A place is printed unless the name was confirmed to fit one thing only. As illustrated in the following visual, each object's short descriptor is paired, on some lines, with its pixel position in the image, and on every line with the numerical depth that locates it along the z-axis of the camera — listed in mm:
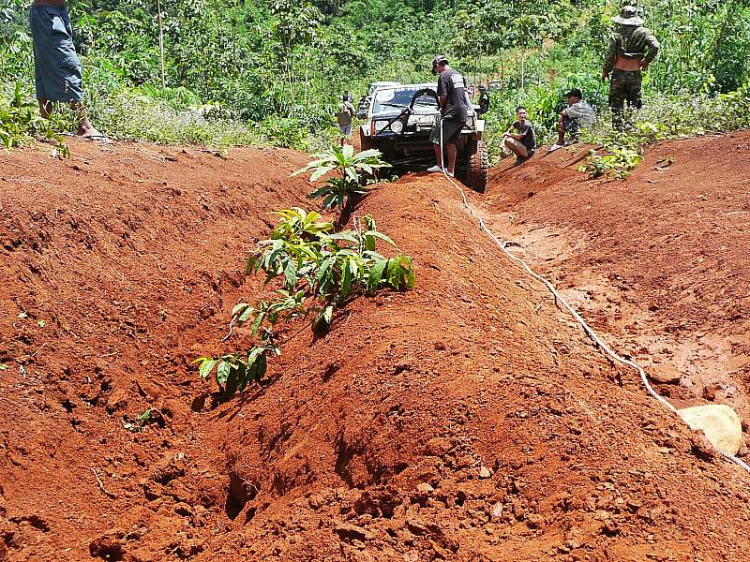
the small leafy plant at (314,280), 3543
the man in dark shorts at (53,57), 6434
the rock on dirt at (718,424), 2863
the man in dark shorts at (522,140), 11641
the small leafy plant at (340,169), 6129
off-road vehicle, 9094
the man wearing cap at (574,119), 11219
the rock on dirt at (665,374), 3573
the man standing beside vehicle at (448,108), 8258
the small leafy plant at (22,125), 5590
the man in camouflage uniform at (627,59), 9336
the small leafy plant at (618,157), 8023
